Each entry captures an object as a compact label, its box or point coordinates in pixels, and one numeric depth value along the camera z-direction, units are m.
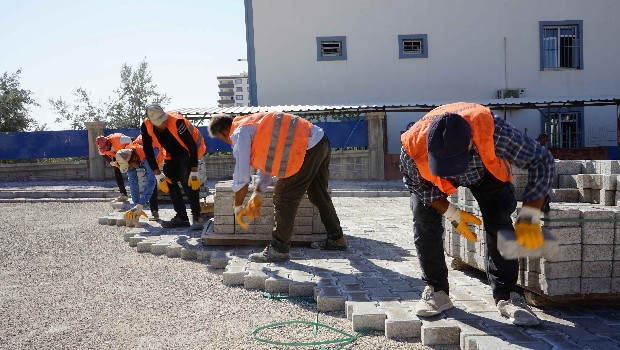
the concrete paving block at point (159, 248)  6.32
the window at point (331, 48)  17.70
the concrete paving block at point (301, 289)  4.36
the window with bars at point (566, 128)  17.94
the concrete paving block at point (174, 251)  6.17
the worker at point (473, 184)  2.87
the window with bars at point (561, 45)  18.05
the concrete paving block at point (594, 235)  3.47
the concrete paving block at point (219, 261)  5.50
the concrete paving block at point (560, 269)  3.44
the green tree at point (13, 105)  22.80
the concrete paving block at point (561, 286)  3.44
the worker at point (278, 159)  4.60
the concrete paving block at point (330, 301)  4.00
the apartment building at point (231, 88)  129.00
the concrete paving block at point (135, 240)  6.76
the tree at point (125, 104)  26.42
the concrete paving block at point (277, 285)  4.50
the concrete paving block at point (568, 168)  4.68
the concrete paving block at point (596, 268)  3.49
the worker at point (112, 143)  9.36
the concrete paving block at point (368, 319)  3.56
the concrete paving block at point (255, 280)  4.65
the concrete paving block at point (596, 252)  3.48
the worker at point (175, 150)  6.75
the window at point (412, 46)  17.70
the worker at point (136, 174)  7.70
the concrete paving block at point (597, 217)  3.45
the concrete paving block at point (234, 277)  4.84
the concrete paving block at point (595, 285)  3.50
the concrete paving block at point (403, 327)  3.42
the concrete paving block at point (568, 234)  3.45
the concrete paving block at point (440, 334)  3.27
